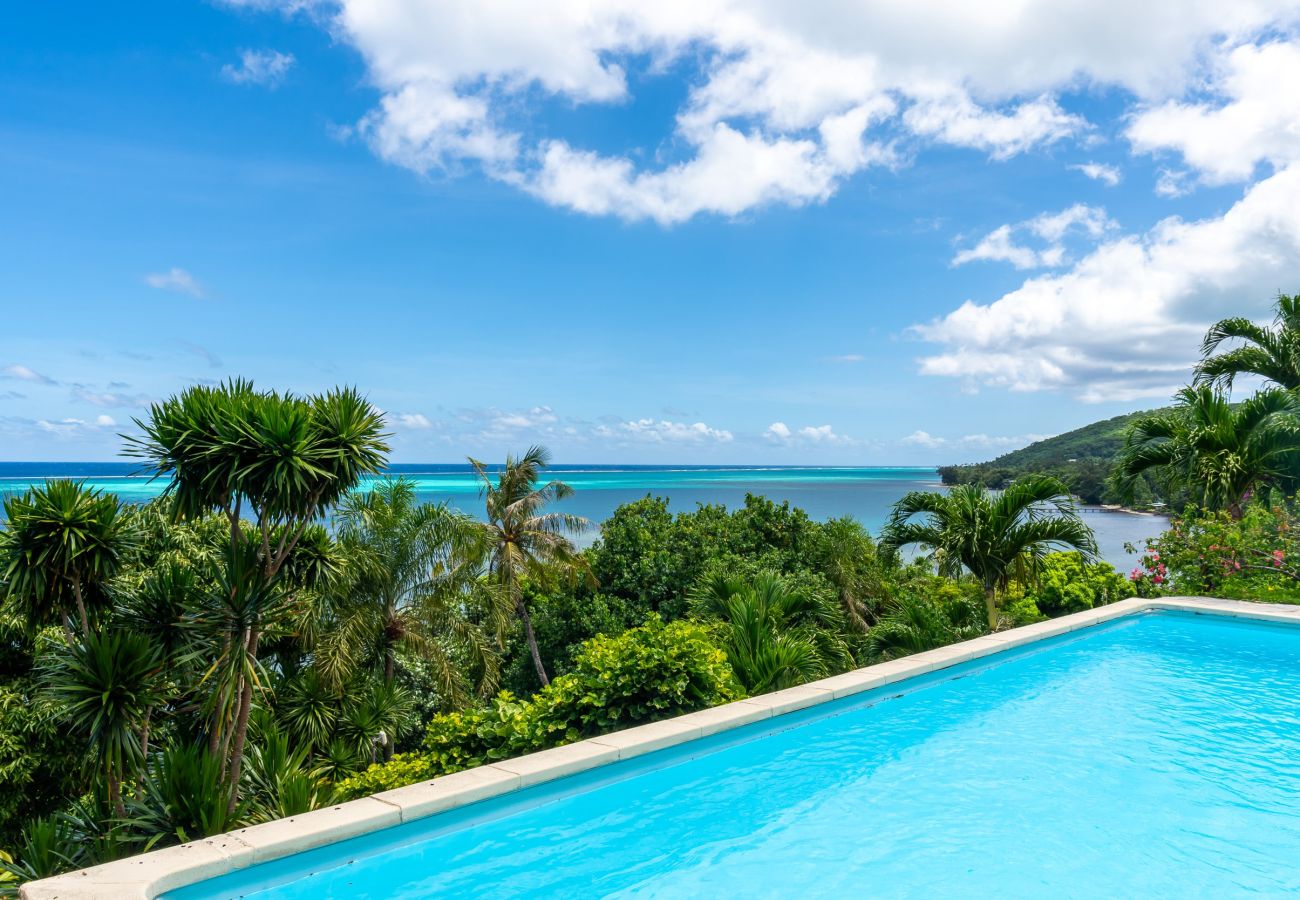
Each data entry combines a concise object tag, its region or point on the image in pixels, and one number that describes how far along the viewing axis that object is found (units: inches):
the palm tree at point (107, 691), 218.7
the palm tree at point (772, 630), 288.2
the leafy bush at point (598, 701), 242.4
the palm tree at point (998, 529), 383.2
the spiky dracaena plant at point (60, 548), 233.8
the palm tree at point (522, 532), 807.1
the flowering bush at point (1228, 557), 466.0
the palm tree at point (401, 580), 600.1
